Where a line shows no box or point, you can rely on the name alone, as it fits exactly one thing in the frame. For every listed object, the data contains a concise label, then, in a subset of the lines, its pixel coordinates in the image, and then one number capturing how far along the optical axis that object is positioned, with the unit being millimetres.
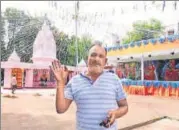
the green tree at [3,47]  18722
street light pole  9305
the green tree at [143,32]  21350
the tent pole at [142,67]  9865
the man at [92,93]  1293
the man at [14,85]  9339
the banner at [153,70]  9835
